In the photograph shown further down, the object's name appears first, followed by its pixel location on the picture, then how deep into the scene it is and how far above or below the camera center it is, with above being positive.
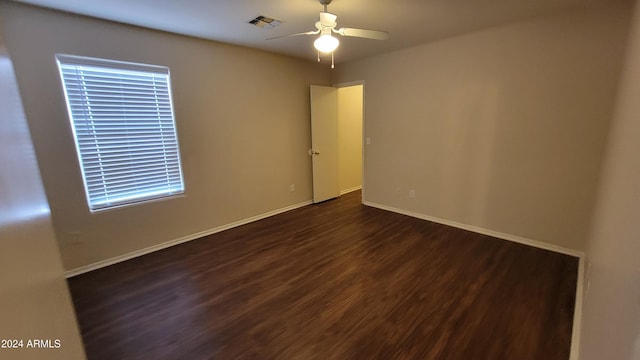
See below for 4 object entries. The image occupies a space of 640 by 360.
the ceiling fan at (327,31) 2.13 +0.81
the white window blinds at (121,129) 2.51 +0.05
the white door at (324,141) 4.54 -0.24
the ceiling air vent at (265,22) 2.54 +1.07
